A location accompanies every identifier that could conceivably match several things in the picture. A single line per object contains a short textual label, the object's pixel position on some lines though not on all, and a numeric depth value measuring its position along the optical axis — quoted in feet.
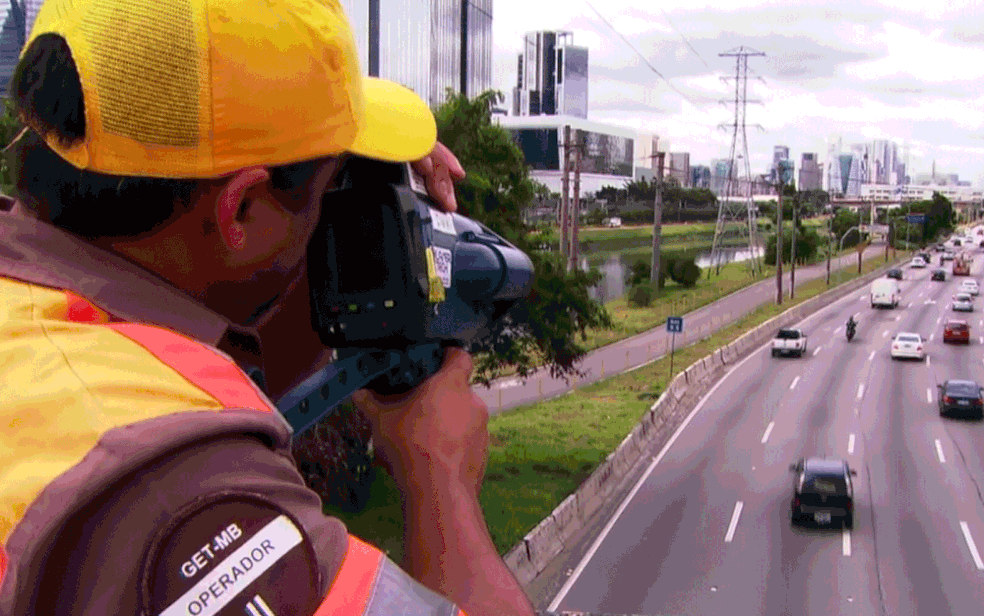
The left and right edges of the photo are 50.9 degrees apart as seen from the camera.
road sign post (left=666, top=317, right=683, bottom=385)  104.37
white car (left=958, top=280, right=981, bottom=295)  213.66
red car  147.43
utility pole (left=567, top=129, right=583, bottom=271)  124.36
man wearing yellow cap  2.72
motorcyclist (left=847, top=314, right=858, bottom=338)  150.82
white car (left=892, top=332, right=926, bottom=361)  130.62
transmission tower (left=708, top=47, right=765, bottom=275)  240.32
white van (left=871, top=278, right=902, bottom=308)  191.11
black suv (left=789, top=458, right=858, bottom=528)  61.21
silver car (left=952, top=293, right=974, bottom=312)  188.85
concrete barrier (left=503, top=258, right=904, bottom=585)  52.34
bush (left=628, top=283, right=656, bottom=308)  183.73
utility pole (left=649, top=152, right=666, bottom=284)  171.83
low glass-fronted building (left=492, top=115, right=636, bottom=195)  325.62
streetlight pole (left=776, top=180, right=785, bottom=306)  182.51
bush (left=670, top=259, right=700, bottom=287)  216.33
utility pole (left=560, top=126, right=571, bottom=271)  116.65
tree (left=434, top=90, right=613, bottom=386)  53.98
